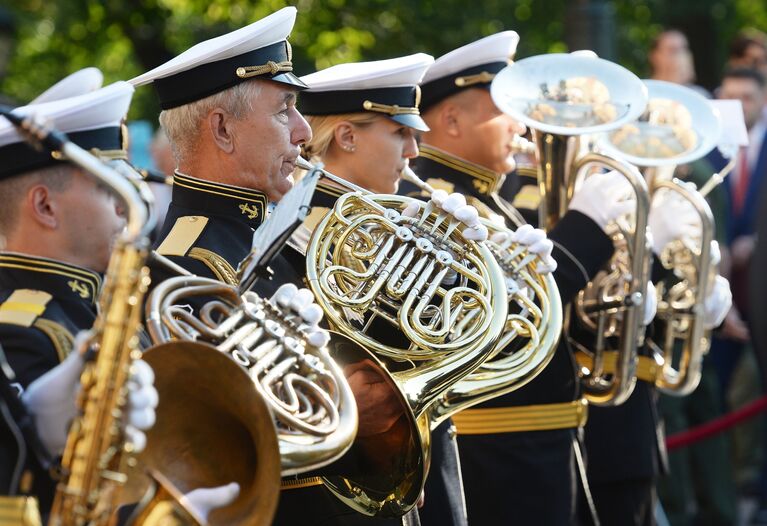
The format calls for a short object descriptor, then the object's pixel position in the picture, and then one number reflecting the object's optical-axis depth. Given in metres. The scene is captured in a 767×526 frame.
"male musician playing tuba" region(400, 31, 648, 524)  8.81
